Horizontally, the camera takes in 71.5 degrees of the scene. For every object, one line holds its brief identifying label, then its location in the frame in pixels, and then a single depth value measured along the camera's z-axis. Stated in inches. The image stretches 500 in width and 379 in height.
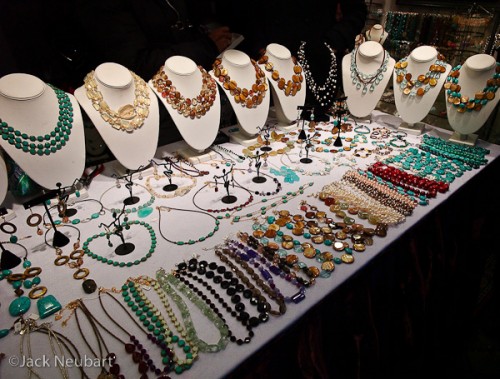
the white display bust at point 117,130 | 68.0
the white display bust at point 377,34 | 118.4
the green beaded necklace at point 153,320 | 39.3
